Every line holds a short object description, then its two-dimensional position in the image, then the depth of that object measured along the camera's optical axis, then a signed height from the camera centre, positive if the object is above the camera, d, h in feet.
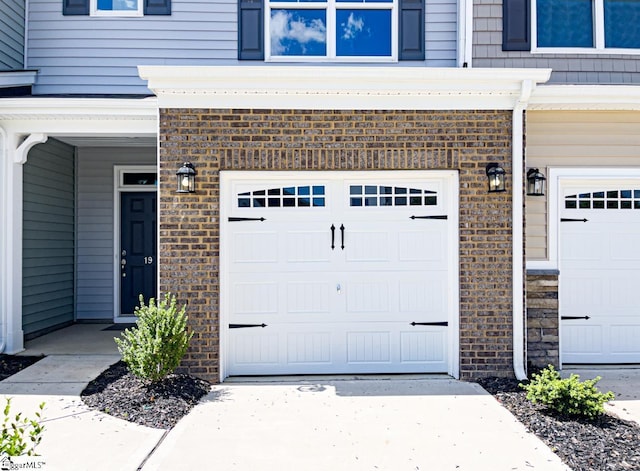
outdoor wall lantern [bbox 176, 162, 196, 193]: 17.63 +2.18
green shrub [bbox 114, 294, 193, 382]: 15.85 -3.14
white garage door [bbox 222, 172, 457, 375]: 18.88 -1.10
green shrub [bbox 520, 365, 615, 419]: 13.88 -4.14
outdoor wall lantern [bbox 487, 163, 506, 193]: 17.88 +2.23
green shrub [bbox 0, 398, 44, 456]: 7.05 -2.77
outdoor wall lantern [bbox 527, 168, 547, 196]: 19.30 +2.27
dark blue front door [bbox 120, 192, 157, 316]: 28.58 -0.48
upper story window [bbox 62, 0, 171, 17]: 24.11 +10.90
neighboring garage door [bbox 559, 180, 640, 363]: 20.54 -1.75
